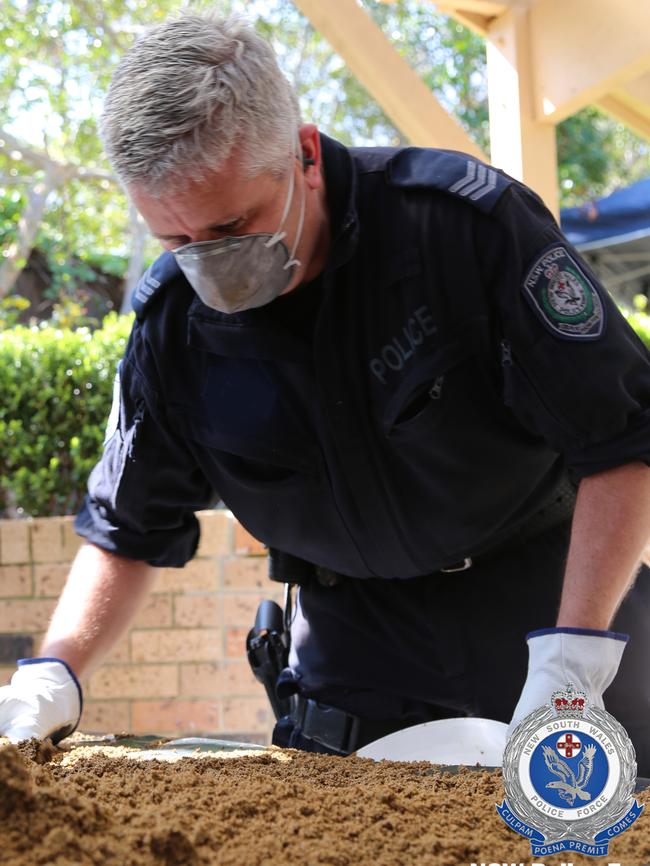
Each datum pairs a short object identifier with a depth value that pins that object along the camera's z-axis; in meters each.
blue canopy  8.99
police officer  1.52
